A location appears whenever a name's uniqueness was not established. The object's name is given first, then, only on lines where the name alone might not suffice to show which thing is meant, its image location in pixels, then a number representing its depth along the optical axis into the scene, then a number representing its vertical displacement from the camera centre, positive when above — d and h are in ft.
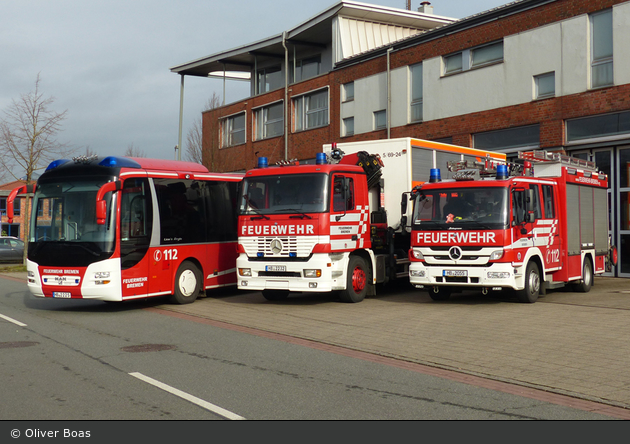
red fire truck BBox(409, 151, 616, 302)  42.52 +0.28
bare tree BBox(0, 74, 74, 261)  85.81 +10.61
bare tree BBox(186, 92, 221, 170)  125.70 +16.66
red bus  41.37 +0.19
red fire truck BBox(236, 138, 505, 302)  43.27 +0.83
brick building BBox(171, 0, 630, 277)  64.64 +18.27
